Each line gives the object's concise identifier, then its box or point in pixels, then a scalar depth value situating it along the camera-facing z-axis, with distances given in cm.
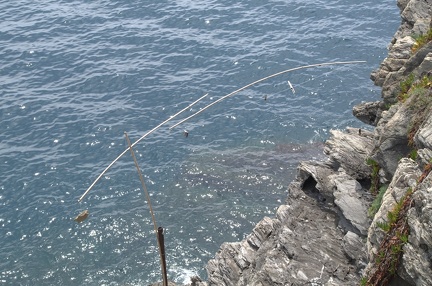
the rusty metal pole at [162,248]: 1639
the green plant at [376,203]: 2177
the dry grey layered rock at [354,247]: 2078
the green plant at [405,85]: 2520
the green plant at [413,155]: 2065
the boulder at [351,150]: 2498
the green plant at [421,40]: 2621
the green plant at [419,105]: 2159
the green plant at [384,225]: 1843
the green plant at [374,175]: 2367
